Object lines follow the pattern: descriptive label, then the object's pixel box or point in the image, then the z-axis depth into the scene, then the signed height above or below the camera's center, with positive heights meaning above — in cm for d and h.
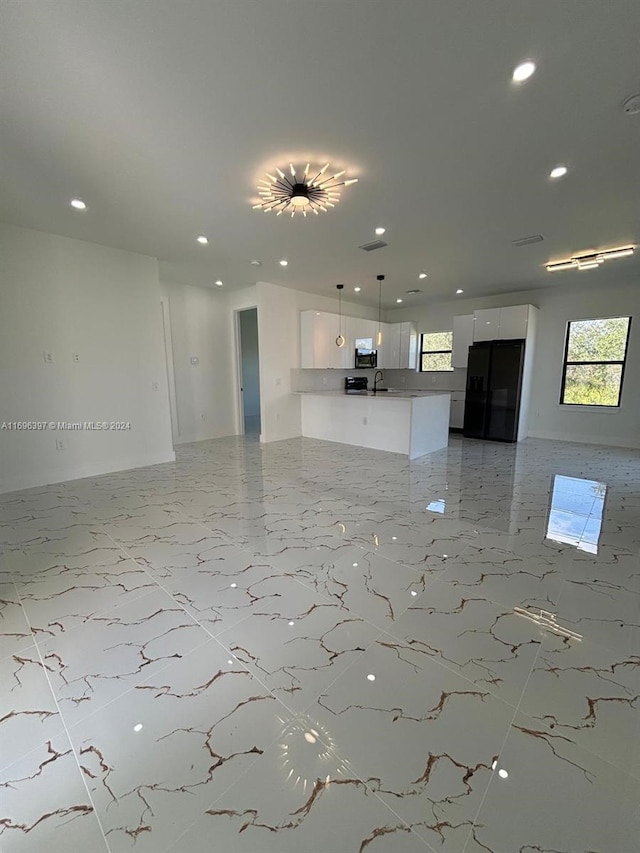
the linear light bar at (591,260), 442 +149
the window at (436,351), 782 +46
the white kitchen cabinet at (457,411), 755 -86
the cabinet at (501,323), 612 +87
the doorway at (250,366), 905 +13
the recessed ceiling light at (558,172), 264 +151
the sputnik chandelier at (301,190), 273 +147
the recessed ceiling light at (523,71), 177 +153
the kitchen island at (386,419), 521 -79
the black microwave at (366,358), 739 +27
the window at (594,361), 586 +17
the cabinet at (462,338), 691 +65
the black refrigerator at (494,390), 622 -34
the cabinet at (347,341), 655 +62
